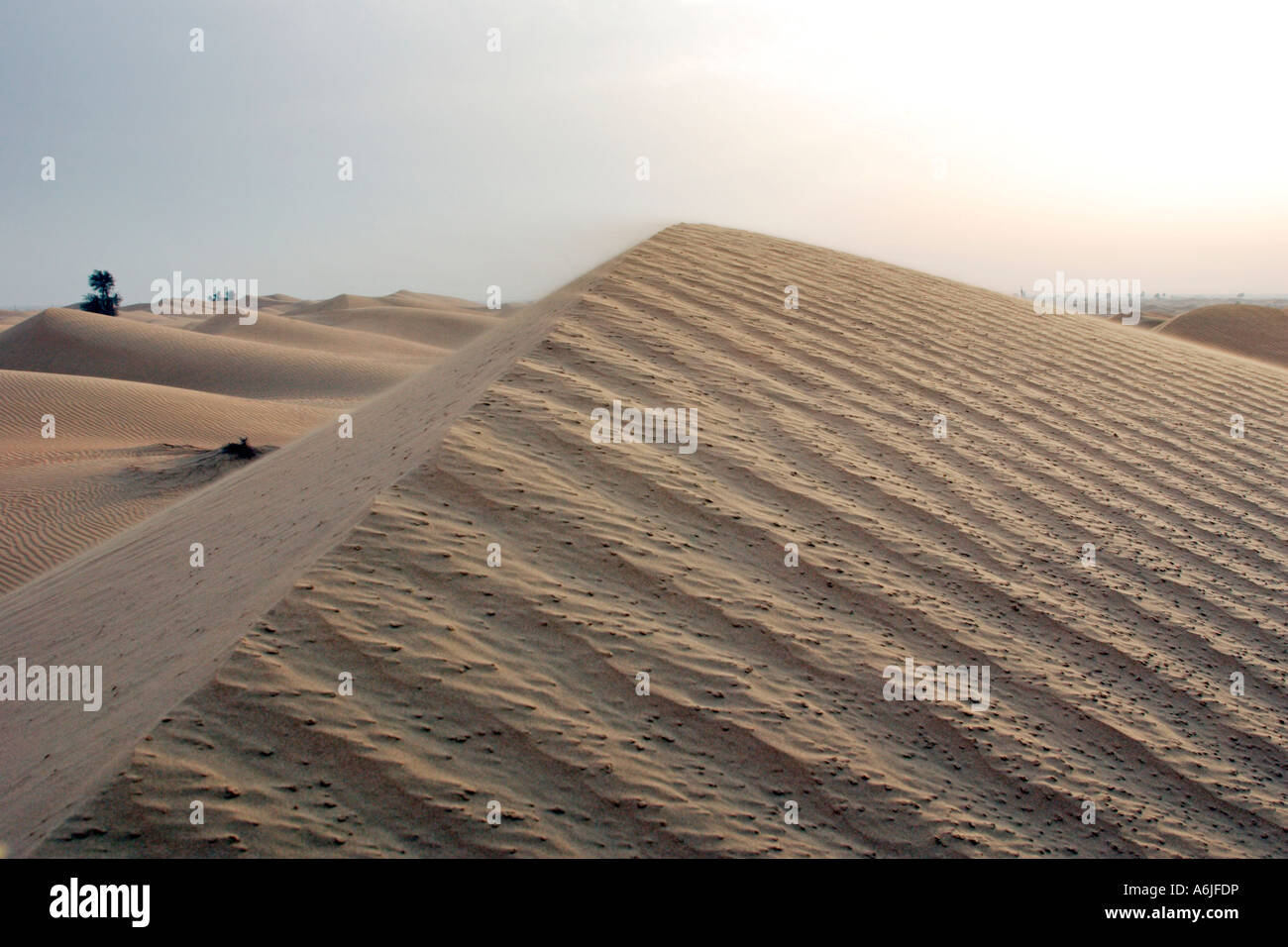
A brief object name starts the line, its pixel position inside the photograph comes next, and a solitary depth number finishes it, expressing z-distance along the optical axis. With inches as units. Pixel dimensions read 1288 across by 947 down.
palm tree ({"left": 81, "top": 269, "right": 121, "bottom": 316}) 1680.6
